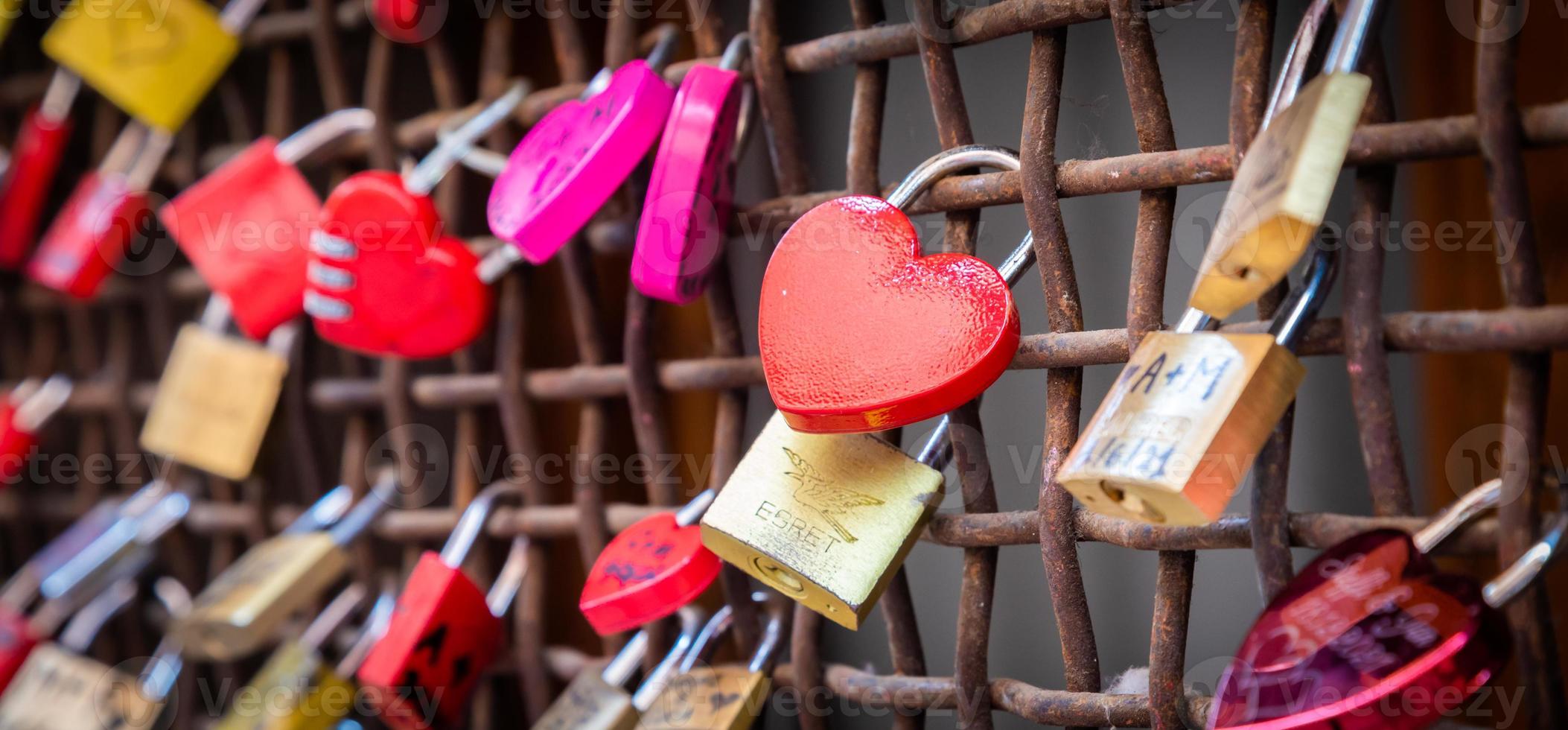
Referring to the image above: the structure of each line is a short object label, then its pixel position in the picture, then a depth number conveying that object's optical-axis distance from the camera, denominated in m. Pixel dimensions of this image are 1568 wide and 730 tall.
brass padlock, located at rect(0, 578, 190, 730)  0.78
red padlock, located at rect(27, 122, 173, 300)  0.80
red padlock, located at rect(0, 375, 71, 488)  0.87
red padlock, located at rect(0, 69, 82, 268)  0.85
